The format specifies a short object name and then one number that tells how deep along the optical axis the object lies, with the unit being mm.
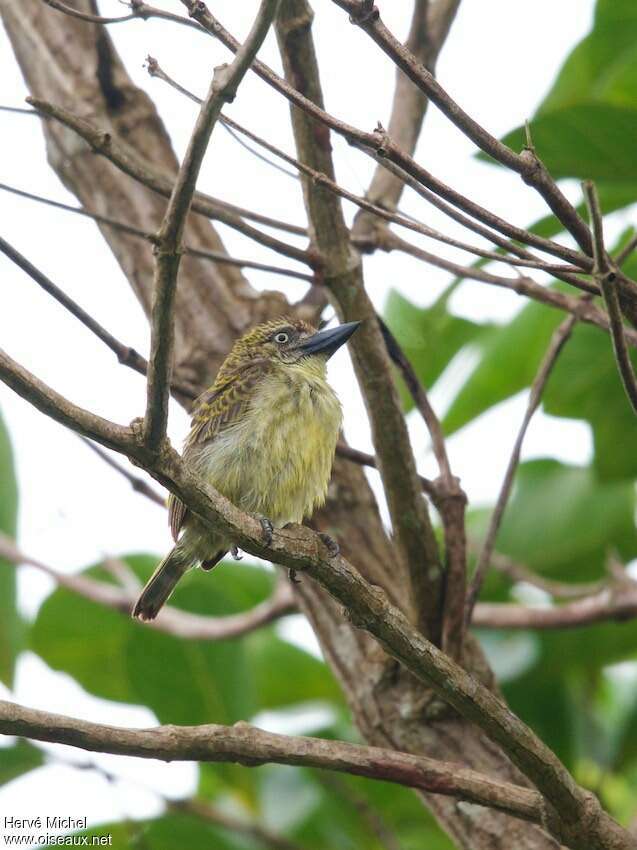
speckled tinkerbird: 7430
